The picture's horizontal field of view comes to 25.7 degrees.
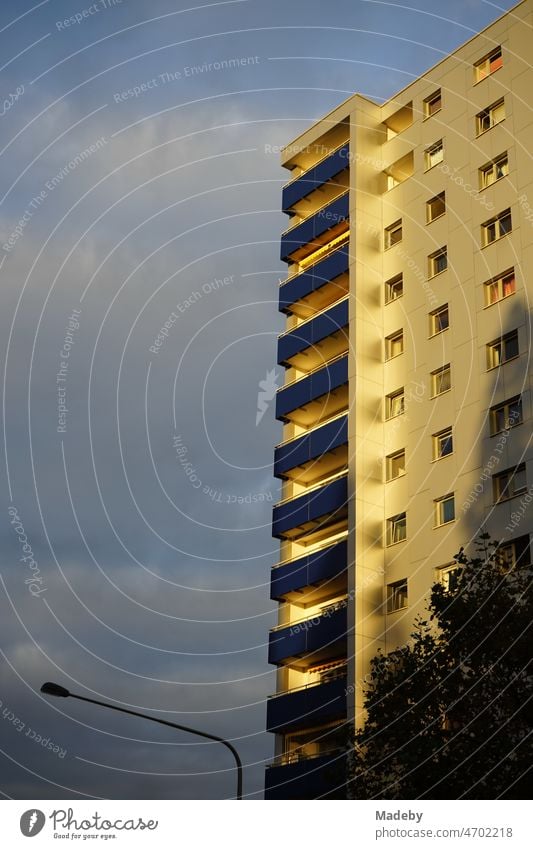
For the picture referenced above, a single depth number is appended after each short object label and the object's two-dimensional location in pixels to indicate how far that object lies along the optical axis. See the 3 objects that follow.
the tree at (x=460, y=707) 30.02
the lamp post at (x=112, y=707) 35.84
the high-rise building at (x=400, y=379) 45.38
